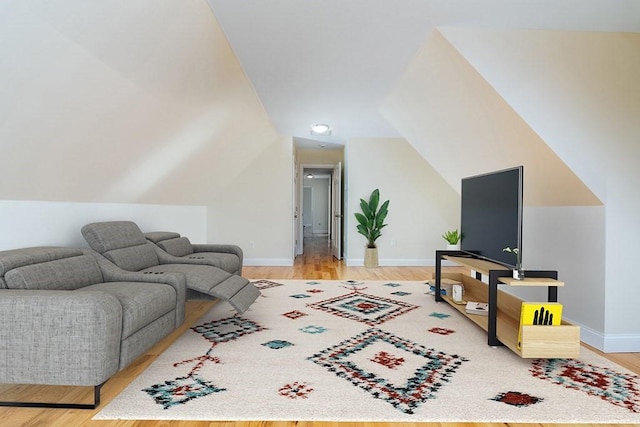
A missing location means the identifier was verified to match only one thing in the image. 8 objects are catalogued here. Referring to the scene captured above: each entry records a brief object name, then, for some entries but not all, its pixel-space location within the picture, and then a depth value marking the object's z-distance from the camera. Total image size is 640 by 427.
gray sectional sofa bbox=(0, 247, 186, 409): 1.86
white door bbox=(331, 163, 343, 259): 7.60
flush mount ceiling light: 5.91
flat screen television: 2.81
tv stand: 2.42
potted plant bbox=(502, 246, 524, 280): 2.67
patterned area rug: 1.89
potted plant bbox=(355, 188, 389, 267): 6.44
